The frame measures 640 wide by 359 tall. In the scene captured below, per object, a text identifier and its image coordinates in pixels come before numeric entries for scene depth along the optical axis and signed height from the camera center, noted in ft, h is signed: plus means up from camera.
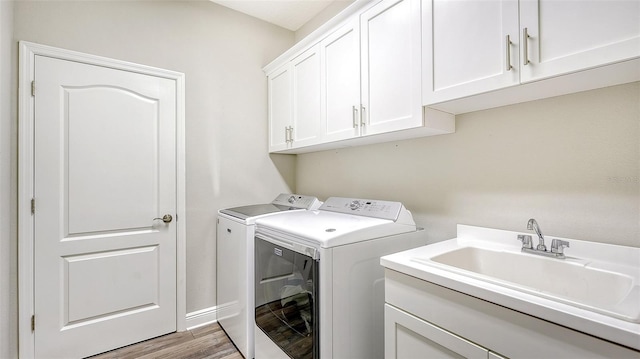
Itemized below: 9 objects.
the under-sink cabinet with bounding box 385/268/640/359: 2.50 -1.58
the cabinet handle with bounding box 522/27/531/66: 3.43 +1.63
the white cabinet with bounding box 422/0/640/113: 2.93 +1.59
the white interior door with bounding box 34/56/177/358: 5.96 -0.63
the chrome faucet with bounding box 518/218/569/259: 3.80 -0.92
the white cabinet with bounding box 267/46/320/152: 6.85 +2.05
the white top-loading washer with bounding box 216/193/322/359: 6.20 -2.03
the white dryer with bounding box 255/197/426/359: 4.45 -1.74
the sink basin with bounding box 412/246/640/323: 2.59 -1.21
